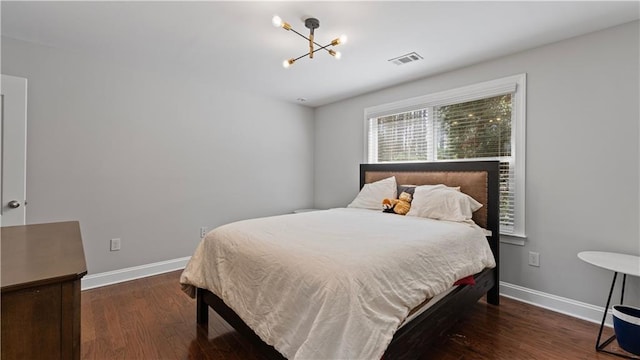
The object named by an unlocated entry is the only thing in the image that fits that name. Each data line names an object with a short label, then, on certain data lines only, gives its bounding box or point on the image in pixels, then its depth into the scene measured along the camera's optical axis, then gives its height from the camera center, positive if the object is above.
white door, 2.34 +0.23
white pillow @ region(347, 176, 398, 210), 3.42 -0.17
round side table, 1.89 -0.56
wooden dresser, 0.79 -0.38
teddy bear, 3.04 -0.27
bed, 1.28 -0.66
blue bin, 1.83 -0.96
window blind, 2.83 +0.58
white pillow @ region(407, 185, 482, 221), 2.68 -0.24
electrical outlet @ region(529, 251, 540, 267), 2.69 -0.73
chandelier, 2.08 +1.19
